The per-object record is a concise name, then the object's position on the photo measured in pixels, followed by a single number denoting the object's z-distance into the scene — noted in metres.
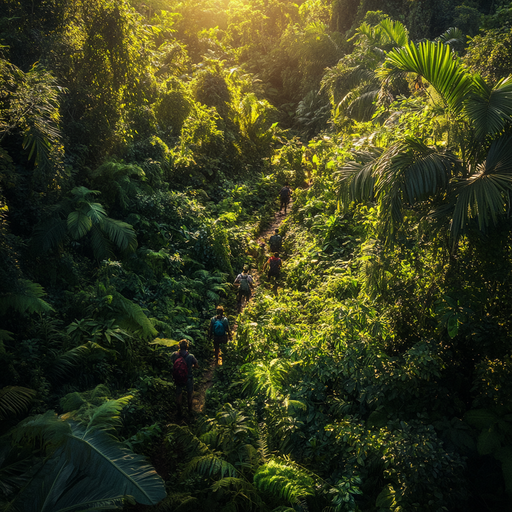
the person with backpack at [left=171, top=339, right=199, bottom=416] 6.22
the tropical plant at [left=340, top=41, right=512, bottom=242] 4.30
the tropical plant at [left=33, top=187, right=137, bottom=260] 7.54
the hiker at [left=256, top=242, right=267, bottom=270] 11.88
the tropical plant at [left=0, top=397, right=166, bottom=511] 3.68
